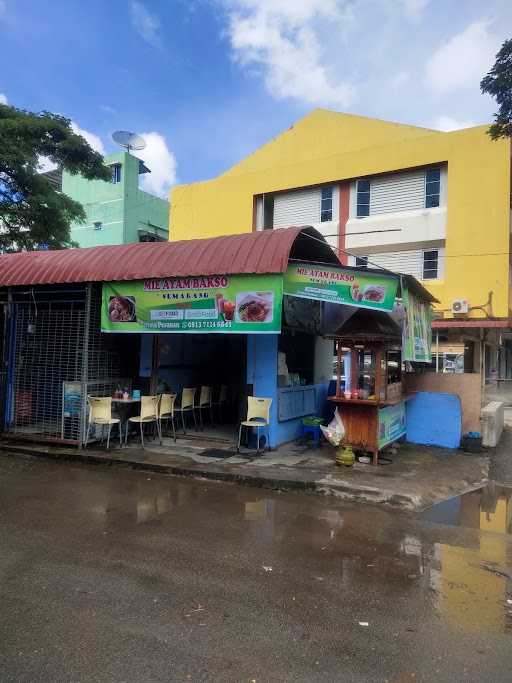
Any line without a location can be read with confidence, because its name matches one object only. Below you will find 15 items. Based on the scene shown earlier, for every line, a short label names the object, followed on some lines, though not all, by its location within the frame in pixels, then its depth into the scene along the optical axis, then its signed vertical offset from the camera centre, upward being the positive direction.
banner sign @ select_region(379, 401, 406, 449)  8.30 -1.03
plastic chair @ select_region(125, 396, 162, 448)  8.99 -0.93
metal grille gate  9.35 -0.07
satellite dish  27.86 +12.80
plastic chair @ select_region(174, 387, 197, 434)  10.10 -0.81
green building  27.48 +9.04
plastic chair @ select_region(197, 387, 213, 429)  10.77 -0.80
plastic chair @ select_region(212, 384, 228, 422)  11.69 -0.86
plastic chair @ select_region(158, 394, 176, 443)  9.38 -0.86
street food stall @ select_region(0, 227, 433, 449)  7.81 +0.79
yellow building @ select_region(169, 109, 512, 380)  18.22 +7.31
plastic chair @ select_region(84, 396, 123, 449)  8.82 -0.96
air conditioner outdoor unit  18.02 +2.39
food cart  8.02 -0.23
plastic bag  8.22 -1.12
